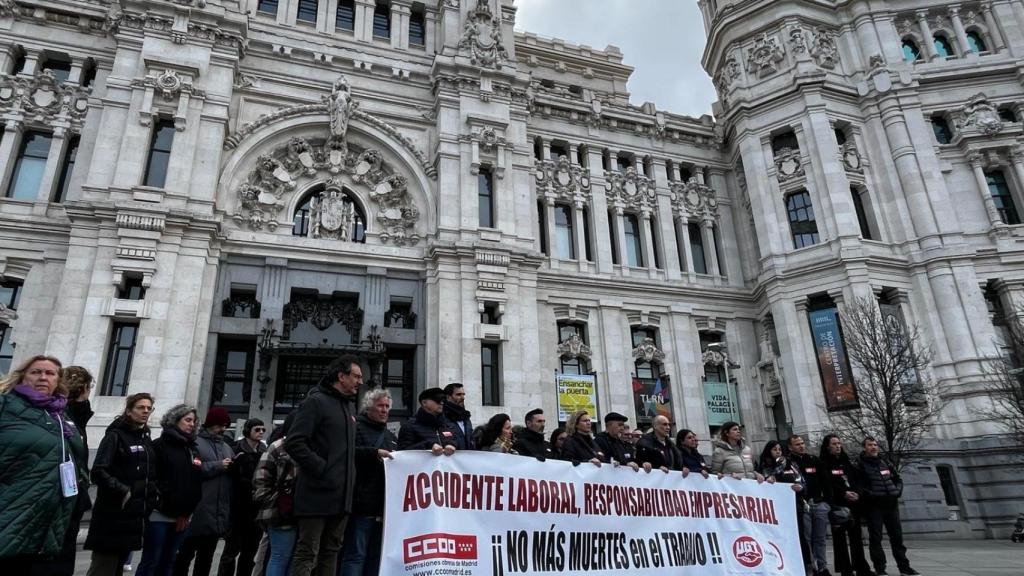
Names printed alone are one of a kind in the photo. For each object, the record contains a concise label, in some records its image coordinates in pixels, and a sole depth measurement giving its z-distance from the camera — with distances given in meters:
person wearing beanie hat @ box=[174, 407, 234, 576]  7.53
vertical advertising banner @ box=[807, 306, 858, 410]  23.39
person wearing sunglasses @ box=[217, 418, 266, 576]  8.34
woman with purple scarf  4.37
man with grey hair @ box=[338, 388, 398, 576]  6.62
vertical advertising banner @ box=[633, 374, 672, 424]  26.11
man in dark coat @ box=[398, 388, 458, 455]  7.46
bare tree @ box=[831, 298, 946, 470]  19.48
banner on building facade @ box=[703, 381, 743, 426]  26.86
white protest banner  6.79
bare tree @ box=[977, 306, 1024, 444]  20.09
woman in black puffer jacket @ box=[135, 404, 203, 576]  7.01
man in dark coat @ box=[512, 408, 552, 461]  8.79
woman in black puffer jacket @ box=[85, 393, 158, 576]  6.15
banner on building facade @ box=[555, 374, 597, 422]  24.69
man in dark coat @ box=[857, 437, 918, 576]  10.51
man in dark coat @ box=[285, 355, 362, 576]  5.85
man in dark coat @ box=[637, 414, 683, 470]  9.28
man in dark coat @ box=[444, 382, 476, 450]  8.00
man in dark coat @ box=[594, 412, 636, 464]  9.72
